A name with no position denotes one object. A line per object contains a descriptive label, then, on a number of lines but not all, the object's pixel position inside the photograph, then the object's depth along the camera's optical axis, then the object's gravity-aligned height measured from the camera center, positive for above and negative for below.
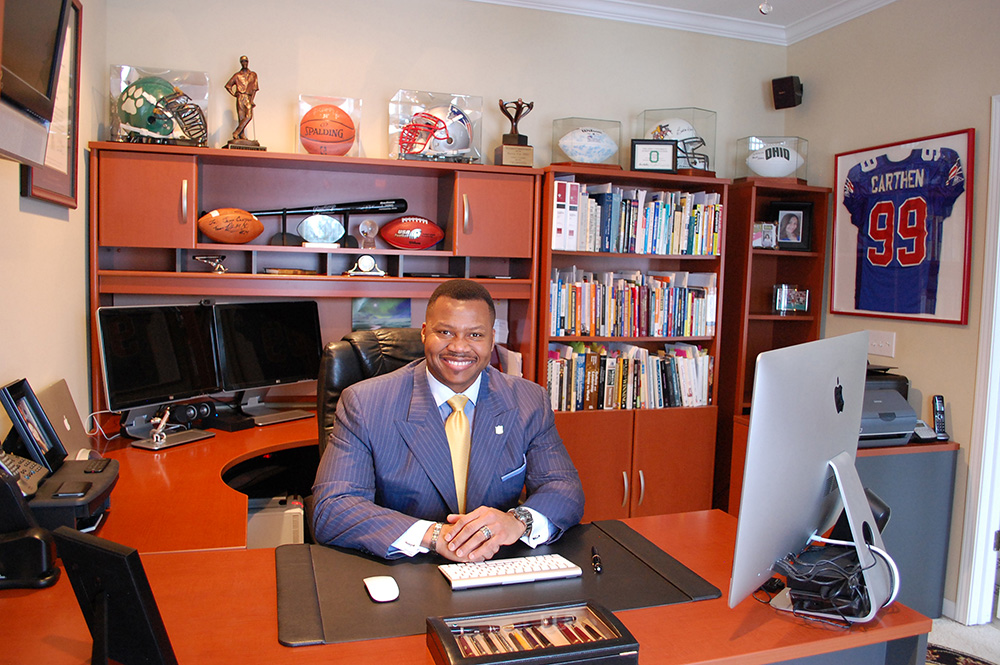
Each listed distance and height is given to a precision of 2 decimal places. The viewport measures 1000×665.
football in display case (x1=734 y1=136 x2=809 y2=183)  3.73 +0.68
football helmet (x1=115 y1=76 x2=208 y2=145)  2.95 +0.65
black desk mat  1.26 -0.60
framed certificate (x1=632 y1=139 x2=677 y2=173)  3.57 +0.63
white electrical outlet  3.43 -0.25
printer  3.01 -0.54
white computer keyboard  1.42 -0.59
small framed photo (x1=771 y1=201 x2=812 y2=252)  3.80 +0.33
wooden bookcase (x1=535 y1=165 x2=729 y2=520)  3.43 -0.75
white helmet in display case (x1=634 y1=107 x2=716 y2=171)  3.70 +0.80
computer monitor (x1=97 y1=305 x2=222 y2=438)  2.62 -0.33
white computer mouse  1.35 -0.59
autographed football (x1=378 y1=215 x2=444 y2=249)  3.30 +0.20
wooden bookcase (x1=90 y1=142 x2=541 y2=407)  2.94 +0.20
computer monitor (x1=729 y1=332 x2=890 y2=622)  1.18 -0.30
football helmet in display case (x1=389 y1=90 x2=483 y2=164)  3.32 +0.70
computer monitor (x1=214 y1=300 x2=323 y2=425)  3.06 -0.32
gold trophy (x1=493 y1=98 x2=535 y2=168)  3.39 +0.62
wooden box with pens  1.08 -0.57
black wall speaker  3.89 +1.06
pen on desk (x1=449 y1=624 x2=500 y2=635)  1.18 -0.57
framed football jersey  3.10 +0.29
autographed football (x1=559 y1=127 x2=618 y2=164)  3.50 +0.67
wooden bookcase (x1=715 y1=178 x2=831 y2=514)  3.67 -0.03
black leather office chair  2.27 -0.27
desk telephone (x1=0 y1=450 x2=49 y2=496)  1.64 -0.48
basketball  3.14 +0.63
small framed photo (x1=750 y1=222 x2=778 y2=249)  3.71 +0.27
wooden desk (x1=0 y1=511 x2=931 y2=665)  1.18 -0.61
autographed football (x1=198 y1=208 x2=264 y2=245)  3.06 +0.20
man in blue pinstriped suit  1.74 -0.45
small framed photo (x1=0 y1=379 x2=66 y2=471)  1.87 -0.42
